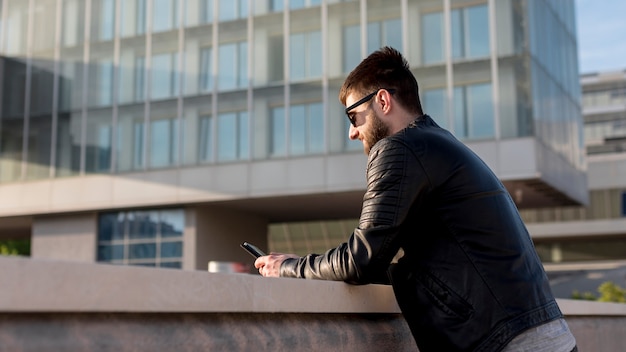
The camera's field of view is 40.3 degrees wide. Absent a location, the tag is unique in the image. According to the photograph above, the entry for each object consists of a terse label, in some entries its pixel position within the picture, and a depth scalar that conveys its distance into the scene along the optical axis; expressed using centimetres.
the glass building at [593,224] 5569
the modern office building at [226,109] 2502
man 256
